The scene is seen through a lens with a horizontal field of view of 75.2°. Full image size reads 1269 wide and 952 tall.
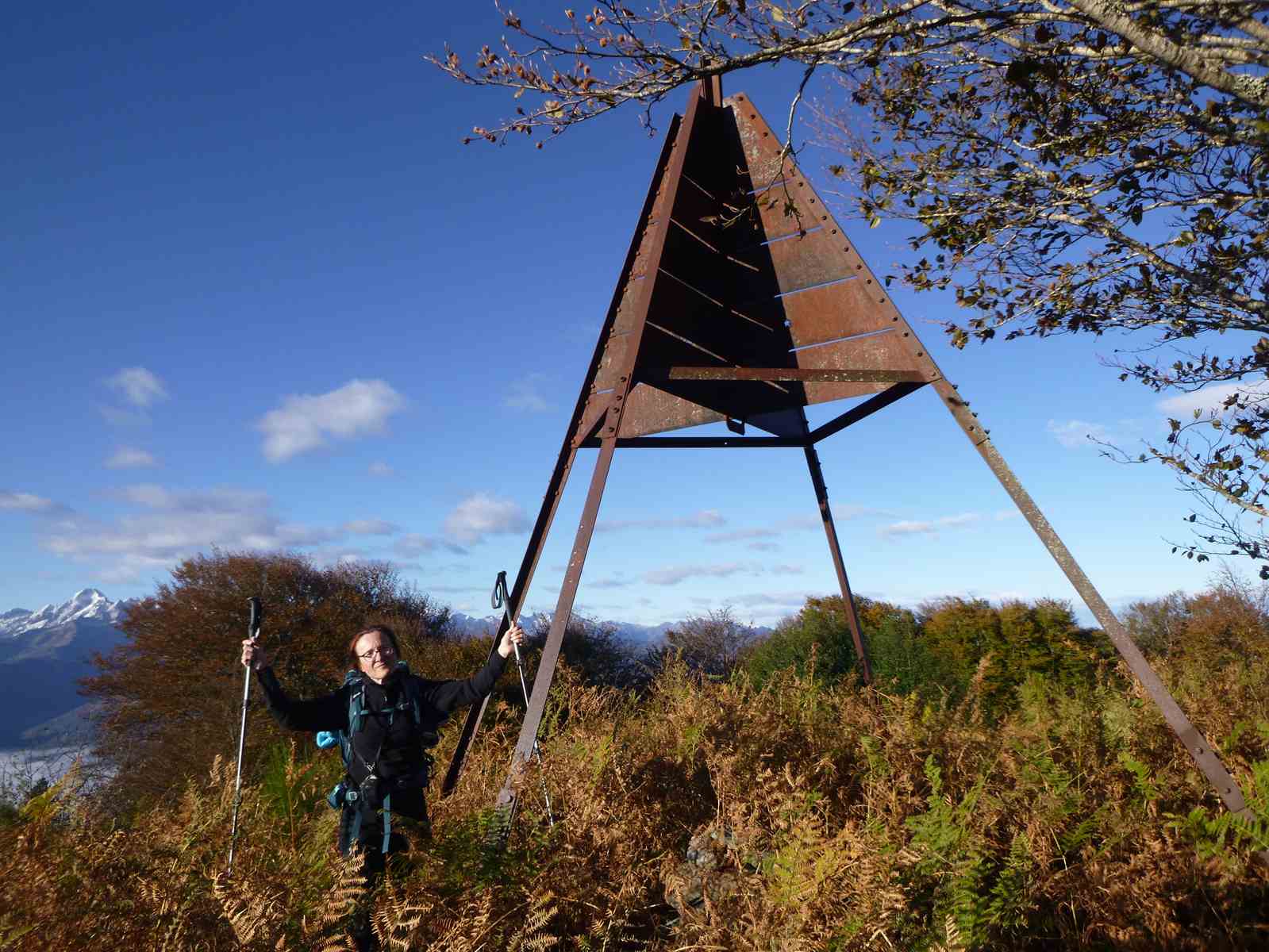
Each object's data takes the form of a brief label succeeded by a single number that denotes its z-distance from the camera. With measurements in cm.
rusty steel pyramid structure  530
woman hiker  389
